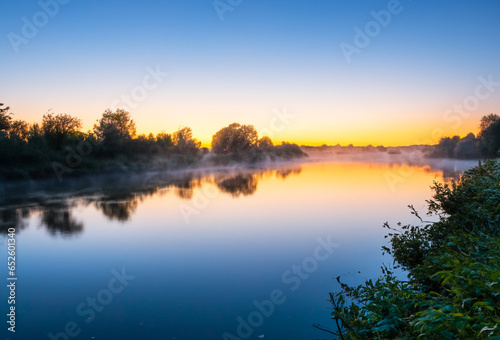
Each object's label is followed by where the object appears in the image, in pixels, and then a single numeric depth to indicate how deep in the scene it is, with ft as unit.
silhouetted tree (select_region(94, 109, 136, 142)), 151.33
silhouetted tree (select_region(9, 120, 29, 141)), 152.78
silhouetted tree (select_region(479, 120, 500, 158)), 140.56
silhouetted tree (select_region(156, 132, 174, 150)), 197.96
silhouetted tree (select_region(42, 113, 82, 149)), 134.21
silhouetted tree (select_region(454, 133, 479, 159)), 191.52
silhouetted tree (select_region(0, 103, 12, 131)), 111.75
